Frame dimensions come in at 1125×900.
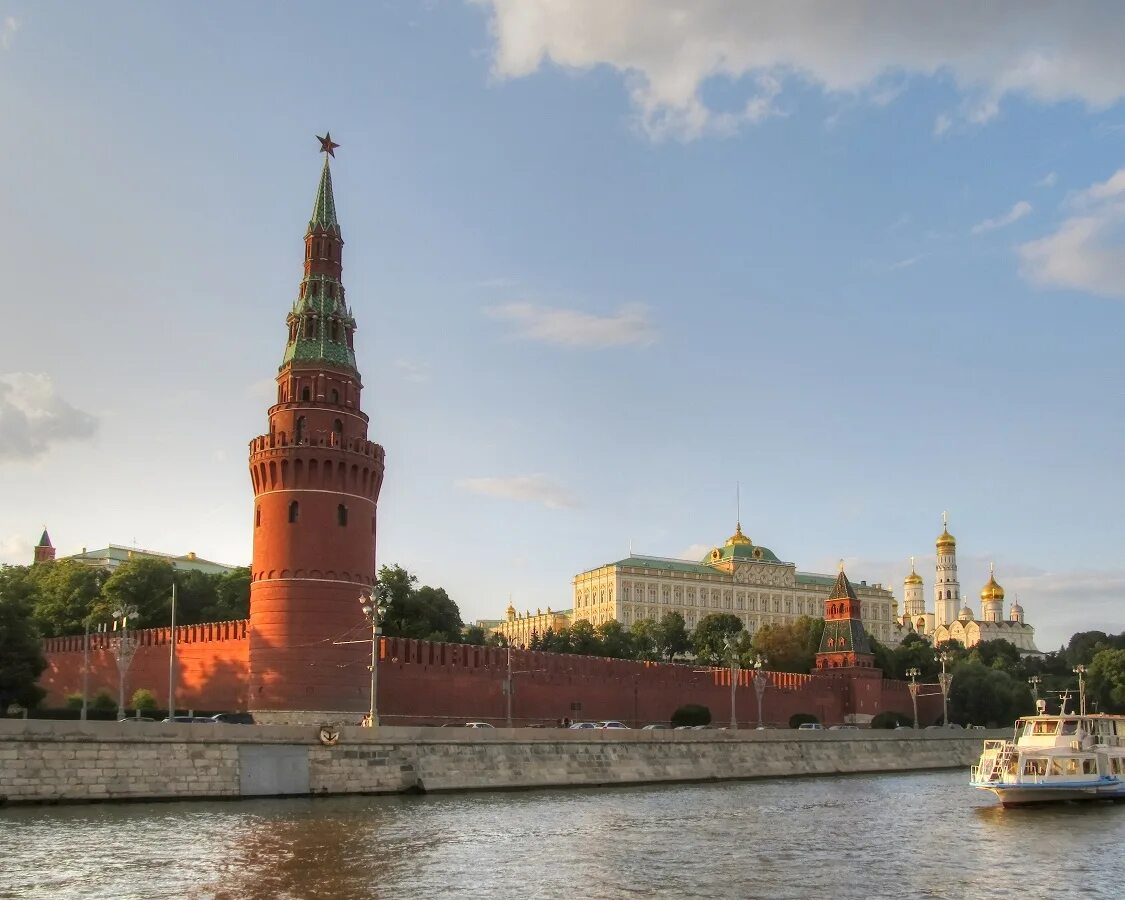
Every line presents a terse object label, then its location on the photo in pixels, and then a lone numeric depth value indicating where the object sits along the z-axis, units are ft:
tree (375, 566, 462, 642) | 232.12
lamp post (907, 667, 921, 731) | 249.55
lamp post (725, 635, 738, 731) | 196.82
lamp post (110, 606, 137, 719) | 144.38
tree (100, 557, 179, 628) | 222.48
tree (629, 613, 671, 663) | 361.92
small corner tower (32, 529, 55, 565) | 373.61
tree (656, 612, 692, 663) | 370.94
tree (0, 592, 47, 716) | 167.53
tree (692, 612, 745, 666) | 341.82
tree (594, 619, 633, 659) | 331.04
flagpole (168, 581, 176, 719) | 155.85
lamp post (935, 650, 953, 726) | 243.05
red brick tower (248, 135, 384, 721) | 167.22
